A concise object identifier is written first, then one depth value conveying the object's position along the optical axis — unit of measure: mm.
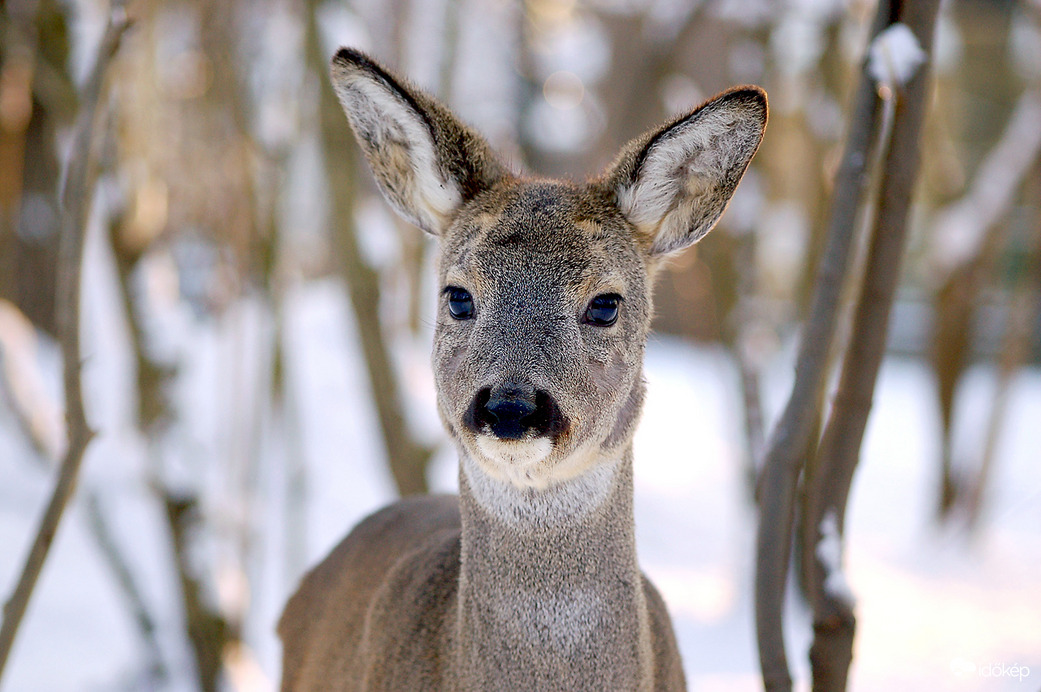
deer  4145
